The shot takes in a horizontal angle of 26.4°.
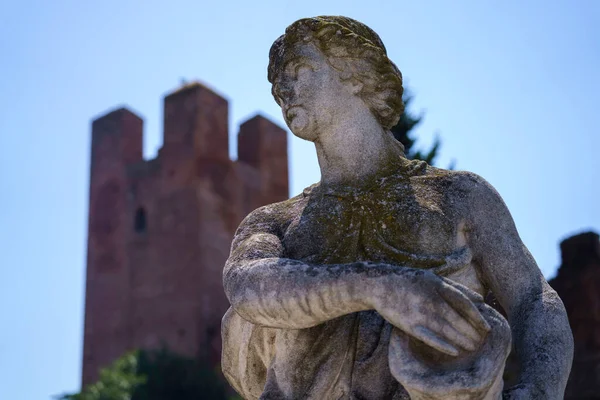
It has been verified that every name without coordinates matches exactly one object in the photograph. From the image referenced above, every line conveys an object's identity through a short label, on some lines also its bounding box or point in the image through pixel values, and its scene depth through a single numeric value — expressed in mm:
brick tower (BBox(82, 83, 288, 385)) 36031
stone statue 3559
